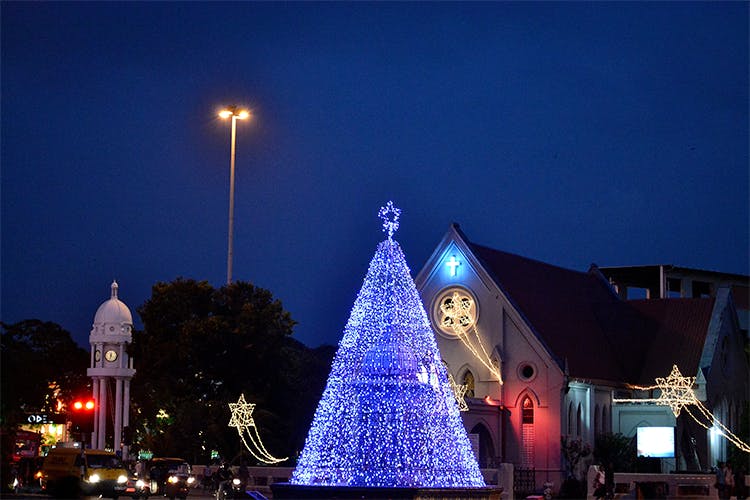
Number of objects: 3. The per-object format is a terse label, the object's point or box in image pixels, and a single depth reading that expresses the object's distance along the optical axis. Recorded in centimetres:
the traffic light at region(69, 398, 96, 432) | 5638
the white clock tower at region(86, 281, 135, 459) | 7606
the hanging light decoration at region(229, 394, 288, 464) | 5442
